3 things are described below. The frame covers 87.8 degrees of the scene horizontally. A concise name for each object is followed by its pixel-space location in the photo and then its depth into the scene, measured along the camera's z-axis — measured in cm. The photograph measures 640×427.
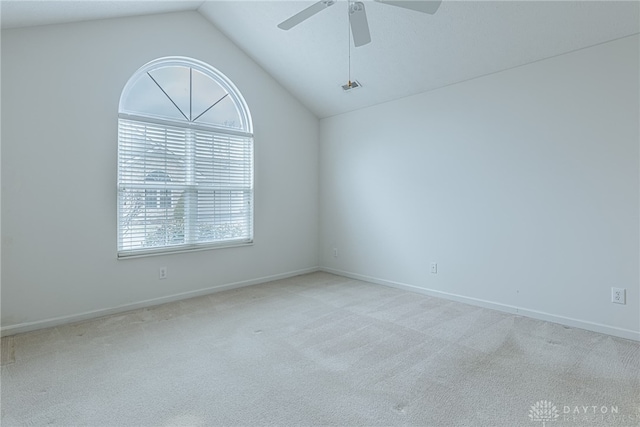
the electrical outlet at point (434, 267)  387
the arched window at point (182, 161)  345
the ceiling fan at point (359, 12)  194
